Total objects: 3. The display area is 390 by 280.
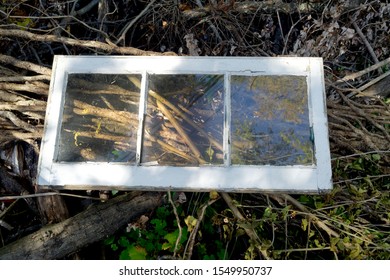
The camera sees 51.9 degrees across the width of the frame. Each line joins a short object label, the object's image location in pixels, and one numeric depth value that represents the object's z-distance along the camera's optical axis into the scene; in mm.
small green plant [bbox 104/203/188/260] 2160
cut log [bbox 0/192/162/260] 1953
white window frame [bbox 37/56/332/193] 1657
